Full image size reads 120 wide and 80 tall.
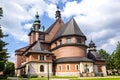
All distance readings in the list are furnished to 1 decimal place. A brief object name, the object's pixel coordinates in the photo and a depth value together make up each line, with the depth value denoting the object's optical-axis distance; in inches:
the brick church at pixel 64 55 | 888.6
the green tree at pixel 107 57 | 1575.4
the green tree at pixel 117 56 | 1100.2
